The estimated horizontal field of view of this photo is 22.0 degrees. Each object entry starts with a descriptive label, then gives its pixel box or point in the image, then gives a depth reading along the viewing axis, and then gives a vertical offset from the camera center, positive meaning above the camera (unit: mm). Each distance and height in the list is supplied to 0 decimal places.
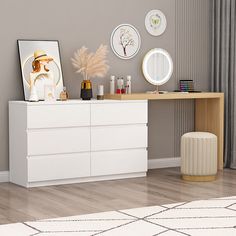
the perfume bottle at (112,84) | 5844 -17
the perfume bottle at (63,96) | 5413 -122
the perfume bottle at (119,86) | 5848 -36
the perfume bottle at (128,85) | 5910 -27
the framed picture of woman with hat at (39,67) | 5379 +138
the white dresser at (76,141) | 5172 -520
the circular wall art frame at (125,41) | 5988 +412
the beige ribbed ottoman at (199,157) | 5453 -672
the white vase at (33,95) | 5273 -110
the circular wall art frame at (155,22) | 6184 +615
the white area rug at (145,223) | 3674 -903
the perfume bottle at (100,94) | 5633 -109
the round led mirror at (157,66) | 6152 +166
